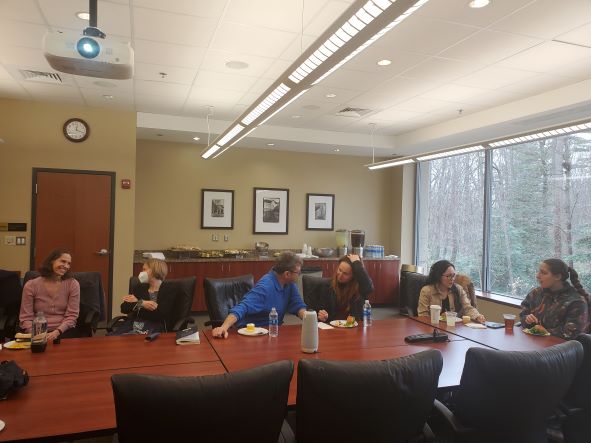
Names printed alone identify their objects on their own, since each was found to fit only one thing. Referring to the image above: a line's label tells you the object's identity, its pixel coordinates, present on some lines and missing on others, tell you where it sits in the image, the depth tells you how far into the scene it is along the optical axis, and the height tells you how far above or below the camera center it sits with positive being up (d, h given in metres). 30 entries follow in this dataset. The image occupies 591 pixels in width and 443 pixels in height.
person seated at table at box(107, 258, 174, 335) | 3.64 -0.71
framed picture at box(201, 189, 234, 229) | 7.09 +0.22
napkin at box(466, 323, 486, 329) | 3.48 -0.77
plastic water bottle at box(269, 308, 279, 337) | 2.98 -0.70
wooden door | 5.62 +0.00
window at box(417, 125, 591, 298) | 5.07 +0.28
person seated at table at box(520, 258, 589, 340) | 3.36 -0.58
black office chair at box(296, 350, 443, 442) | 1.61 -0.65
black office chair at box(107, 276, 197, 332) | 3.77 -0.72
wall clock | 5.65 +1.15
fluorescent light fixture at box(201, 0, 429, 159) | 1.73 +0.88
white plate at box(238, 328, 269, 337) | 2.99 -0.76
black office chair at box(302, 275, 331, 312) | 3.88 -0.58
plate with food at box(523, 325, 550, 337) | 3.29 -0.76
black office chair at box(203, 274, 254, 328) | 3.84 -0.66
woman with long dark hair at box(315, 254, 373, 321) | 3.68 -0.56
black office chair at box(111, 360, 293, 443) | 1.40 -0.61
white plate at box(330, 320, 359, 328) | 3.34 -0.76
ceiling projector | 2.09 +0.81
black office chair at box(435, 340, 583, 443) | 1.86 -0.71
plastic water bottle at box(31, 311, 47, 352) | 2.46 -0.67
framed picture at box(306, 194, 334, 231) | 7.72 +0.24
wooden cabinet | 6.35 -0.73
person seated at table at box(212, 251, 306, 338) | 3.32 -0.56
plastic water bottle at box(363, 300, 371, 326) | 3.41 -0.69
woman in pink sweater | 3.35 -0.62
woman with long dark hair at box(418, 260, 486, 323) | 3.89 -0.60
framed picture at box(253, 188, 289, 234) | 7.39 +0.23
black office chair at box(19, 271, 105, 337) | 3.71 -0.75
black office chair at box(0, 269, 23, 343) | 3.72 -0.73
